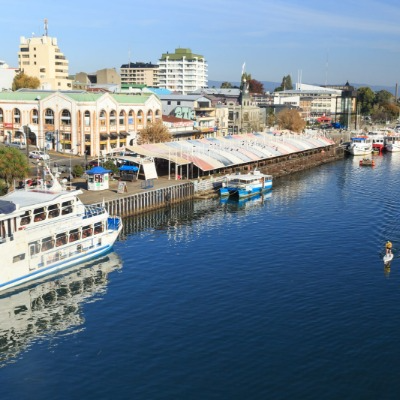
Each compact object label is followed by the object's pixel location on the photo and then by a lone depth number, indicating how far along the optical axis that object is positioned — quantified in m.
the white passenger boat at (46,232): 49.84
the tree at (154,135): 115.44
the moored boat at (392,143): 166.62
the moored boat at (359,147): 154.12
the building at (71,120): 112.12
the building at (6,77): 177.50
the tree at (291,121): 172.12
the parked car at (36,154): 97.20
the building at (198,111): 155.50
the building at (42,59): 194.00
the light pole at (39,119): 115.88
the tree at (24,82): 165.00
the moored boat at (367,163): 133.21
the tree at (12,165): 70.62
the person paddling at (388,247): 56.82
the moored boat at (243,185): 91.19
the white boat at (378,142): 167.88
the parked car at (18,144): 111.86
